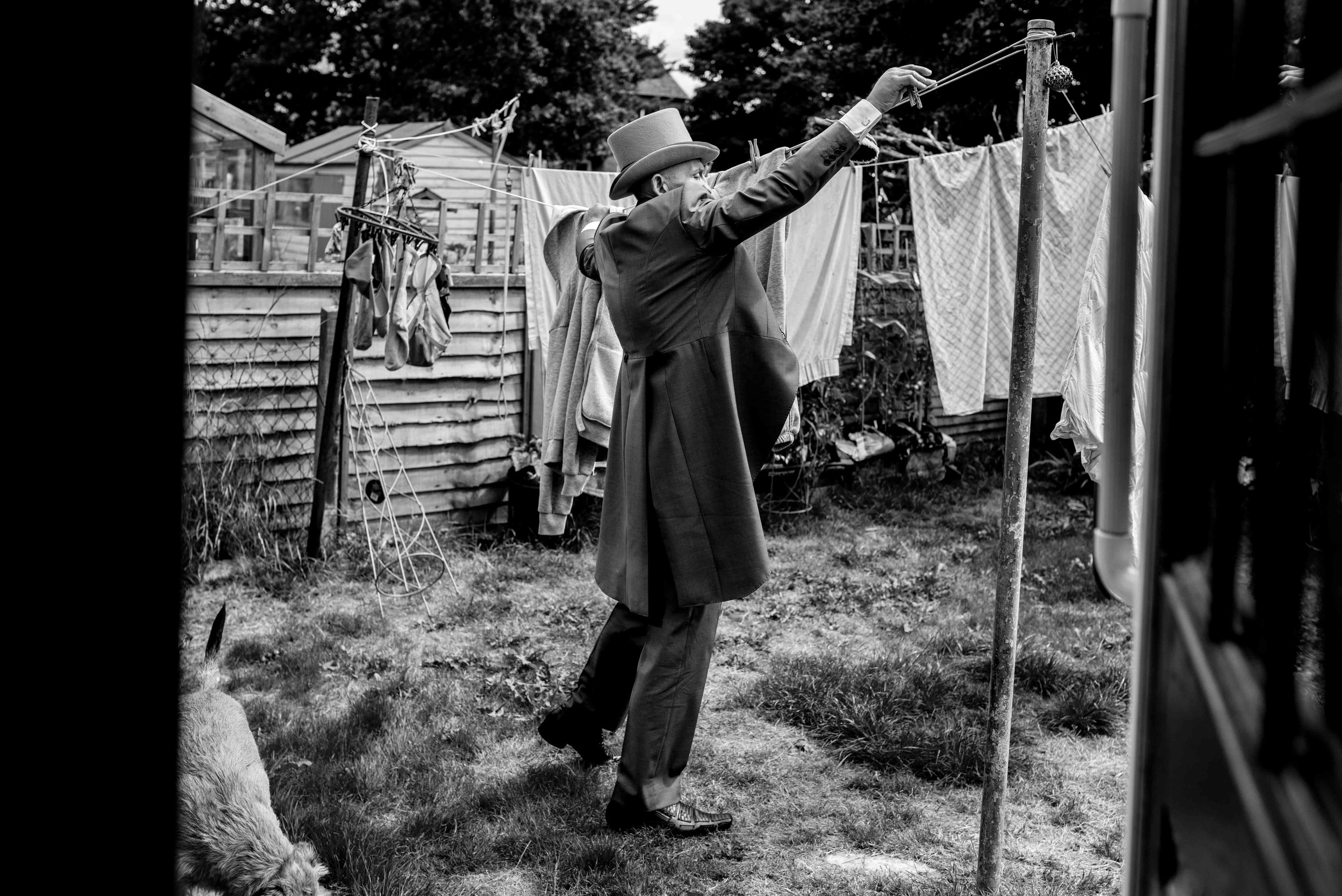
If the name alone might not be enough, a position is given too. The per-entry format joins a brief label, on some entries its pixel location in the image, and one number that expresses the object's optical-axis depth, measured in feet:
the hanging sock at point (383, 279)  18.37
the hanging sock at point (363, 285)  18.30
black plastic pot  22.77
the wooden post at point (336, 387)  18.86
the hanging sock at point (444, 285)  18.85
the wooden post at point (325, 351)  20.62
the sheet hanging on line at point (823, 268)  20.95
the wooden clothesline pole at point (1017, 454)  9.25
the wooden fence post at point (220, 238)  20.85
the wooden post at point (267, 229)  21.12
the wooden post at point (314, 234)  21.74
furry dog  8.57
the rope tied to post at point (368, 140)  18.61
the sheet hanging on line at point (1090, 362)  13.05
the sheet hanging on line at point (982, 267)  19.06
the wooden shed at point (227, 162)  23.32
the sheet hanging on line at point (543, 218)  21.89
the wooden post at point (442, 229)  20.47
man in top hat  11.20
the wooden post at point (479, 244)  23.84
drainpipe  4.00
